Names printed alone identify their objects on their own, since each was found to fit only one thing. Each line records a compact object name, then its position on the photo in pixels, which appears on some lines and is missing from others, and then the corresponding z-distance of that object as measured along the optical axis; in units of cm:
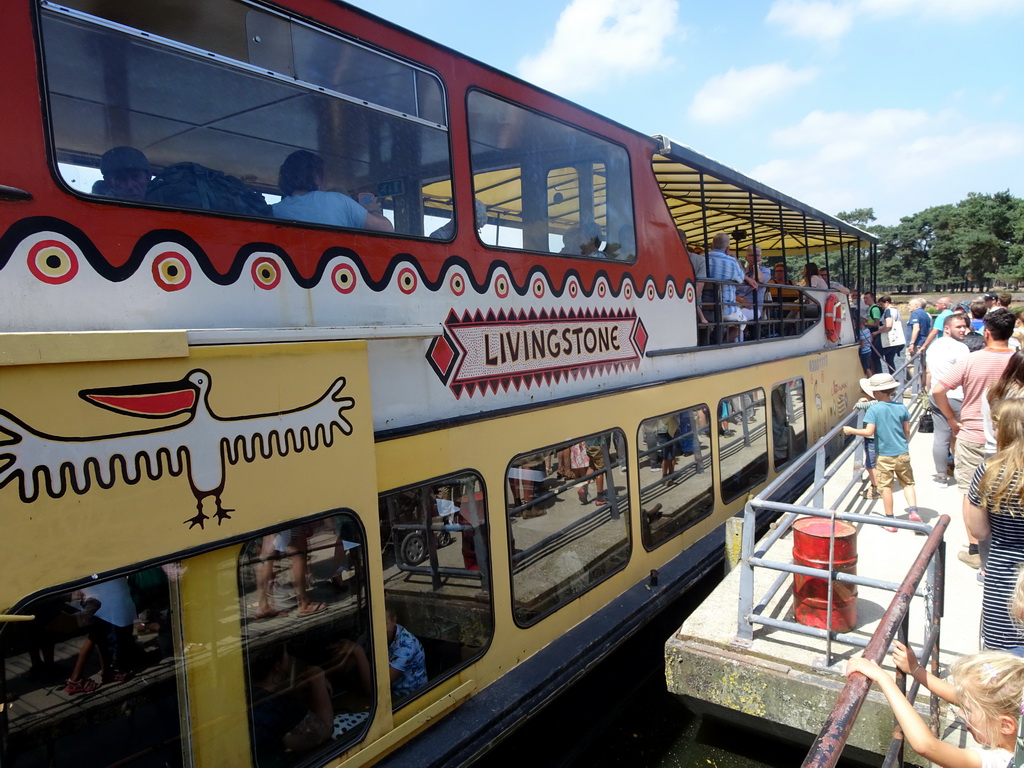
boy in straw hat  529
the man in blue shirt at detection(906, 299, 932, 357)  1114
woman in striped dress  262
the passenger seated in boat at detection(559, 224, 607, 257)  405
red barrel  367
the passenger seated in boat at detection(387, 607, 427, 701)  290
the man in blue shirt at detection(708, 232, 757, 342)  603
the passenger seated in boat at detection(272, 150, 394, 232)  259
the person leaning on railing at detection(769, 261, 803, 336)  743
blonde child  189
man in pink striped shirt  460
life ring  916
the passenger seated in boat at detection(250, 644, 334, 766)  236
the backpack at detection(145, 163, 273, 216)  221
